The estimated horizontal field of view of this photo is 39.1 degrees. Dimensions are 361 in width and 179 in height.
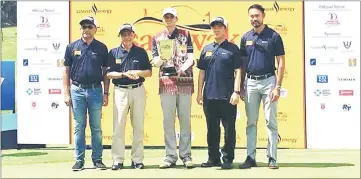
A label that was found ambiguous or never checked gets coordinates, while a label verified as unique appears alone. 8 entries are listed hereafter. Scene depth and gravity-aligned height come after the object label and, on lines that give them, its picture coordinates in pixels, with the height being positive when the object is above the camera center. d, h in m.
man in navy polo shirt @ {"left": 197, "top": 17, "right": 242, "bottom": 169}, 6.23 +0.03
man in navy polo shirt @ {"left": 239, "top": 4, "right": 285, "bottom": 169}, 6.19 +0.17
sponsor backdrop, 8.91 +0.96
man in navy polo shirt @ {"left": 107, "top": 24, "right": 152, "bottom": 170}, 6.27 +0.00
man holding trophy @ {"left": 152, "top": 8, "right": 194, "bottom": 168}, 6.30 +0.10
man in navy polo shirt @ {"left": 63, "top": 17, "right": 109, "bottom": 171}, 6.27 +0.07
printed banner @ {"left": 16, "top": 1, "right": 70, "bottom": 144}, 9.20 +0.34
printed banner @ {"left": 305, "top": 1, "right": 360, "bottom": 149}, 8.85 +0.33
